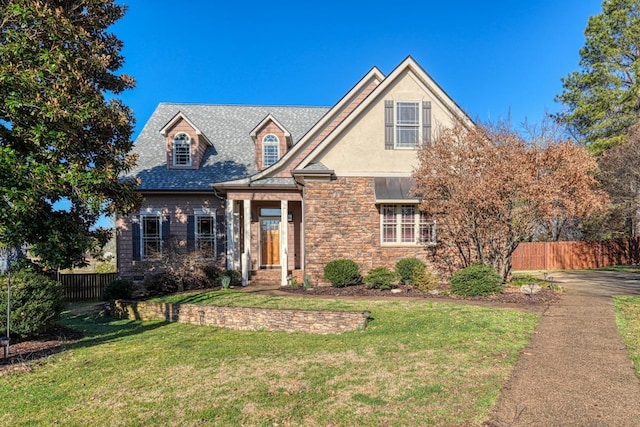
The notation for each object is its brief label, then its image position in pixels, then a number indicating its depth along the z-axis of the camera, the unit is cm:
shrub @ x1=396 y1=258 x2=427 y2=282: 1261
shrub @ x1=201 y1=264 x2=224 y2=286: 1423
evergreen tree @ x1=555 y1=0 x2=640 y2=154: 2433
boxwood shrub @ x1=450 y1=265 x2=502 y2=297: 1071
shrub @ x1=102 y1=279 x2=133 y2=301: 1284
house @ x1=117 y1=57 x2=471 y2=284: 1365
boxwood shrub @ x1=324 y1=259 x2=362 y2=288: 1277
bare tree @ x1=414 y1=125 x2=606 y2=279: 1053
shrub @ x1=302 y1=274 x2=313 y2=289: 1309
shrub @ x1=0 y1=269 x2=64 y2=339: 774
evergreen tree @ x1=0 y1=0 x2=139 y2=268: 689
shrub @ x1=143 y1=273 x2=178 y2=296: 1354
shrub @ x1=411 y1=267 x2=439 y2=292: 1216
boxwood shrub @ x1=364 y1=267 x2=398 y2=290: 1226
